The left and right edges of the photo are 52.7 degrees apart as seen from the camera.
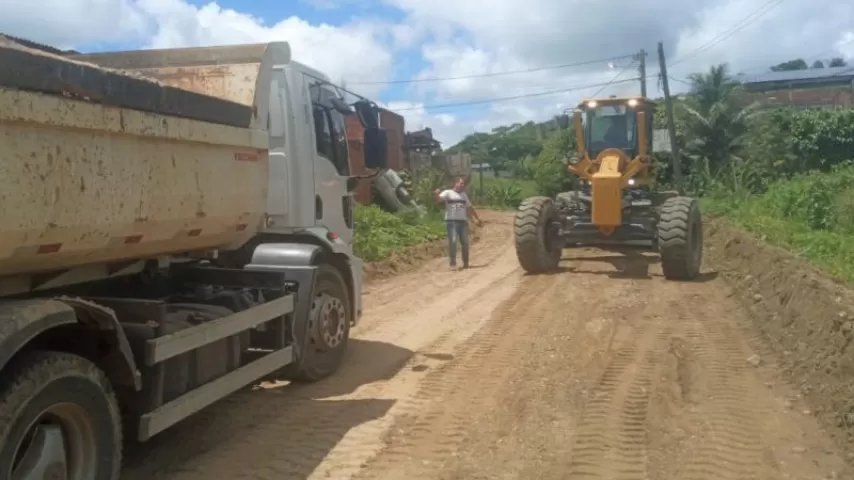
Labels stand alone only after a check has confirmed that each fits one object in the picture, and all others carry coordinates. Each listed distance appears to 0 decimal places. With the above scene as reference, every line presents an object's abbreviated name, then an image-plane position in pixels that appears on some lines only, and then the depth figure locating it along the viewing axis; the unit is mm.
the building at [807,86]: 54781
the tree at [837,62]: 69450
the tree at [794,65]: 85831
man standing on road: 15211
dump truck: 3893
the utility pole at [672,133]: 29578
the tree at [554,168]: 36494
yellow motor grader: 13219
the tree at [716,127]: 34250
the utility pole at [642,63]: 36531
